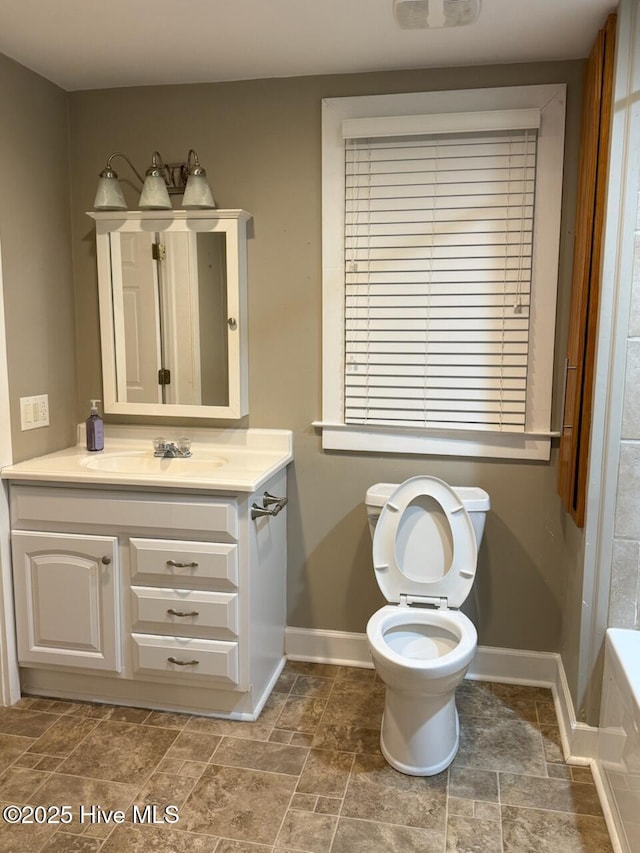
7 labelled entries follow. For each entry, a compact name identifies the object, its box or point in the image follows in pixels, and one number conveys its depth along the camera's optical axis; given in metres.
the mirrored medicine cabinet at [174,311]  2.62
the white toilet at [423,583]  2.10
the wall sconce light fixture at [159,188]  2.53
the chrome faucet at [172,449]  2.66
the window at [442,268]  2.42
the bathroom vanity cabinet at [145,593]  2.27
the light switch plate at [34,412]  2.50
